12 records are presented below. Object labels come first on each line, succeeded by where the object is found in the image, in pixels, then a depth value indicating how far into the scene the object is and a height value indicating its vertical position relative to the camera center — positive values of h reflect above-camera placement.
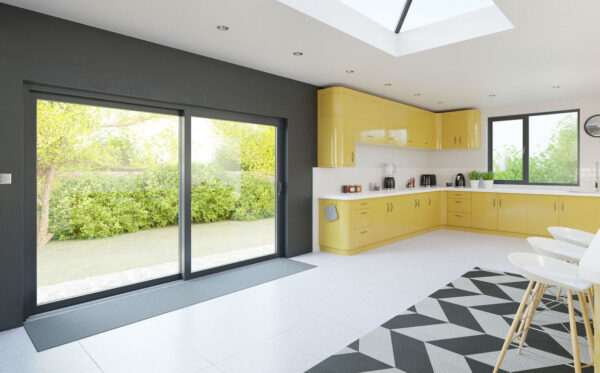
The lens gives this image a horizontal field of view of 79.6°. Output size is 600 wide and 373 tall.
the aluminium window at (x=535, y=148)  6.16 +0.65
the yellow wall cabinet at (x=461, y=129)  6.88 +1.07
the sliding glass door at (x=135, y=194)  3.02 -0.10
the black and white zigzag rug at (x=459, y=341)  2.20 -1.09
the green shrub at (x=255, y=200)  4.46 -0.20
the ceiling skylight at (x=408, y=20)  3.15 +1.55
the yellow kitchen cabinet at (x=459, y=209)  6.71 -0.47
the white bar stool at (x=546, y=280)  1.78 -0.48
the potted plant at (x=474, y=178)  6.96 +0.12
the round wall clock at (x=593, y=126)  5.80 +0.95
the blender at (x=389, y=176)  6.45 +0.15
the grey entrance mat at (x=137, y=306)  2.64 -1.06
